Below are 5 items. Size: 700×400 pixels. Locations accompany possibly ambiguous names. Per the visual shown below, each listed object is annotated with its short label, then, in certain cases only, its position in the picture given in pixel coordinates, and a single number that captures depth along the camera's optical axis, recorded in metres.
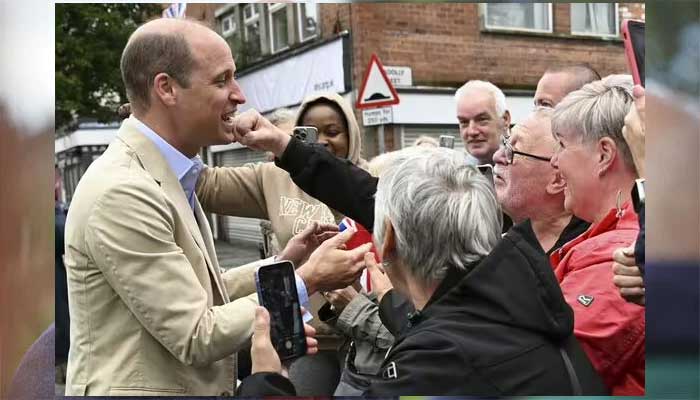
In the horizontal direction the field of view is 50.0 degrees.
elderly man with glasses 2.23
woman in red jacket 1.80
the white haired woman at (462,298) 1.47
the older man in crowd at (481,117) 2.63
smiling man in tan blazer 1.70
